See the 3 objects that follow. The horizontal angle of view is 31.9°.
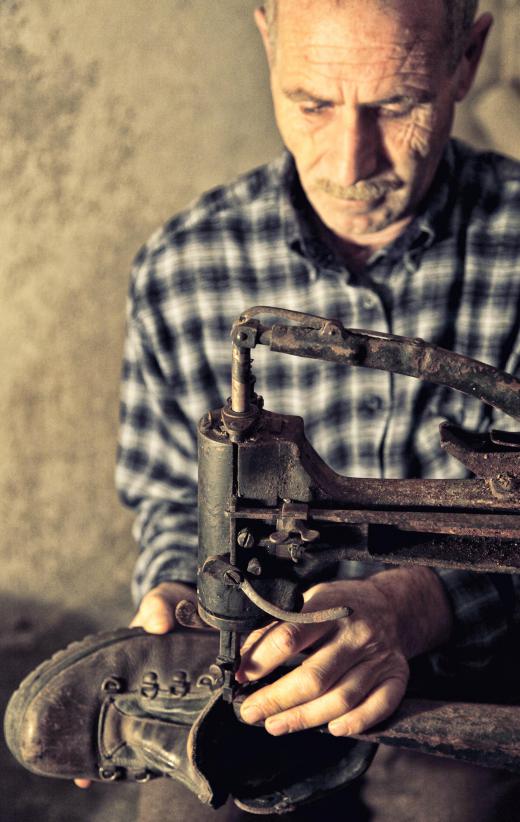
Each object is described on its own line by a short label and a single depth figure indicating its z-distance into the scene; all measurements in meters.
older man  1.26
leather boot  1.21
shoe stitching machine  0.91
